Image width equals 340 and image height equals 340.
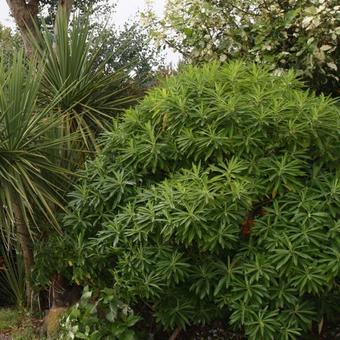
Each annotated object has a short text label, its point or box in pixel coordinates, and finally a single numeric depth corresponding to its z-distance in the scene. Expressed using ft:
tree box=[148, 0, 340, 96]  18.39
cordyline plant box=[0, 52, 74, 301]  16.39
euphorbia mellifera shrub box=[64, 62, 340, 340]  13.08
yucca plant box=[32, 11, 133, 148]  21.36
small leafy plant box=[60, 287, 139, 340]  14.73
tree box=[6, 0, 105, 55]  24.51
